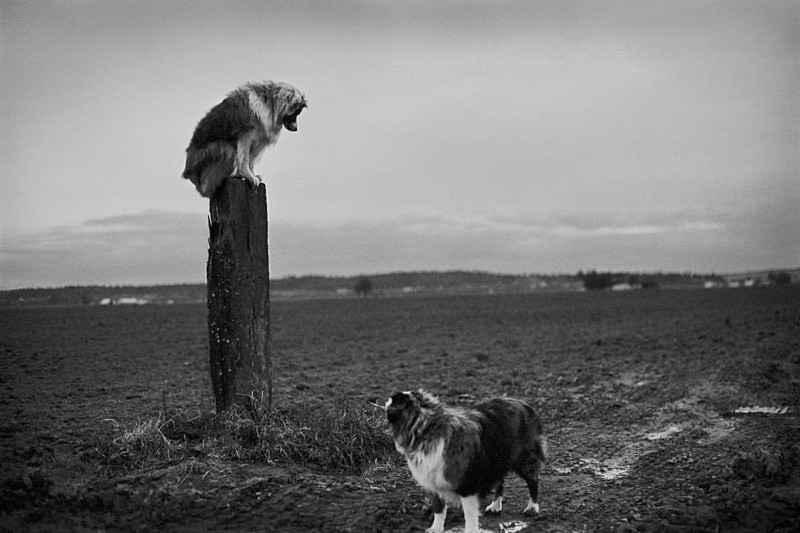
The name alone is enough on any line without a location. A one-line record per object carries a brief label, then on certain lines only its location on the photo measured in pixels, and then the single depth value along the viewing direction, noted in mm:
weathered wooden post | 8078
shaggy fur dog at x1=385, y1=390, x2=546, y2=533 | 6199
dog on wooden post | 8469
